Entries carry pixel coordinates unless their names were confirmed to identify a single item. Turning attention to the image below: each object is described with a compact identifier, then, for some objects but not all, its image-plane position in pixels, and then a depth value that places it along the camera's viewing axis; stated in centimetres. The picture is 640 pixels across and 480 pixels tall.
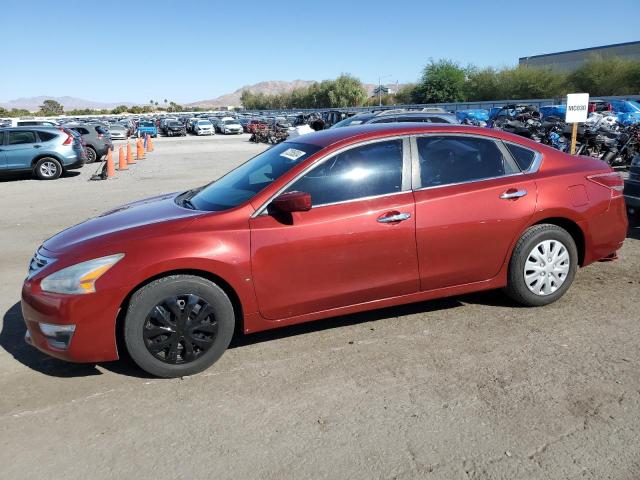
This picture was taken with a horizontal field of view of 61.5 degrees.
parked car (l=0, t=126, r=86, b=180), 1566
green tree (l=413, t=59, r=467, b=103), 7275
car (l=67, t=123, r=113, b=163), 2119
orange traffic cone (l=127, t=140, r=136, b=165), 2098
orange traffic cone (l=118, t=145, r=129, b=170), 1844
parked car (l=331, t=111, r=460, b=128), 1277
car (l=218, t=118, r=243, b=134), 4706
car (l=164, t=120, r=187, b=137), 4869
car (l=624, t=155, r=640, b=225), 683
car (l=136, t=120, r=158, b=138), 4586
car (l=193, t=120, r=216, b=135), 4725
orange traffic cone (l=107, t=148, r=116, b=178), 1630
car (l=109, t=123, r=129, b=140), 4212
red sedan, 352
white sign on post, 1093
